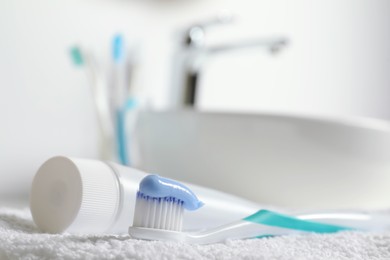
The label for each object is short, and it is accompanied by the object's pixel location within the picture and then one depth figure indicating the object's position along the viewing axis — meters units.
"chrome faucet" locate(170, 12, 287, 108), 0.72
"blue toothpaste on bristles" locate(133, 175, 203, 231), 0.29
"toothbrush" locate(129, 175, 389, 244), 0.29
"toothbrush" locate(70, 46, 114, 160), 0.64
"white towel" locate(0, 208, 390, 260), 0.27
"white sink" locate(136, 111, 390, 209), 0.53
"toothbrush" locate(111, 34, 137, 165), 0.62
